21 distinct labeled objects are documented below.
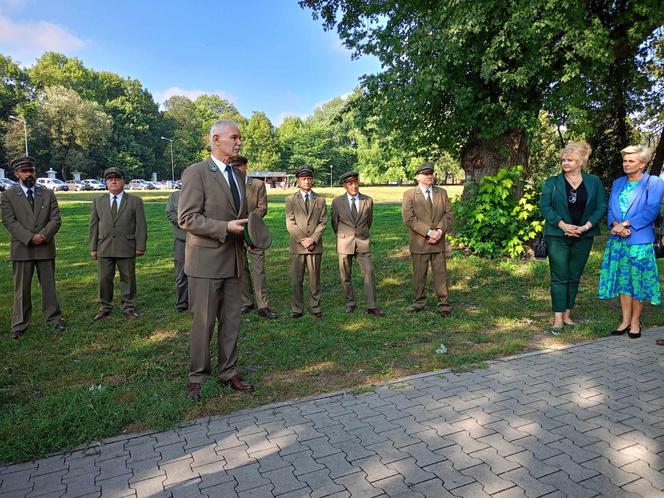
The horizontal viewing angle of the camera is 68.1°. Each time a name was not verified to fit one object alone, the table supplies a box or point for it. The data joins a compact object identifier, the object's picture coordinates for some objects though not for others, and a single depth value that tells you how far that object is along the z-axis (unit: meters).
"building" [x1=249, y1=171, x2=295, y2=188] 83.82
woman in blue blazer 5.62
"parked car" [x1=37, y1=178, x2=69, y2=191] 54.40
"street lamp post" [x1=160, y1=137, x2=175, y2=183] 79.89
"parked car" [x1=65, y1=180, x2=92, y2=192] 57.06
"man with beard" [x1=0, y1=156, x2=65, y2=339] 6.28
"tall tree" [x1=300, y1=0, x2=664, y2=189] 8.95
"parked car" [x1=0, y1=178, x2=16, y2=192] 41.31
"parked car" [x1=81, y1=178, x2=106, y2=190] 59.68
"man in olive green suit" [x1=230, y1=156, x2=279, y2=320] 7.11
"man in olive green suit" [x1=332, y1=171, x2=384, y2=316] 7.20
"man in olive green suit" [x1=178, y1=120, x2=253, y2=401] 4.26
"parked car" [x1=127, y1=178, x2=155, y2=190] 65.40
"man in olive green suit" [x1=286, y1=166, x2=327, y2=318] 7.05
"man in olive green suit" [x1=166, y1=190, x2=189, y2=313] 7.46
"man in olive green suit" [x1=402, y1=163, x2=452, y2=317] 7.04
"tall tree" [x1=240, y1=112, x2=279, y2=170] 83.25
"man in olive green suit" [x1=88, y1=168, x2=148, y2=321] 7.10
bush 10.39
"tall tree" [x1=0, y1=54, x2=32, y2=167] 60.81
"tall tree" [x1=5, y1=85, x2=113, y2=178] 62.47
